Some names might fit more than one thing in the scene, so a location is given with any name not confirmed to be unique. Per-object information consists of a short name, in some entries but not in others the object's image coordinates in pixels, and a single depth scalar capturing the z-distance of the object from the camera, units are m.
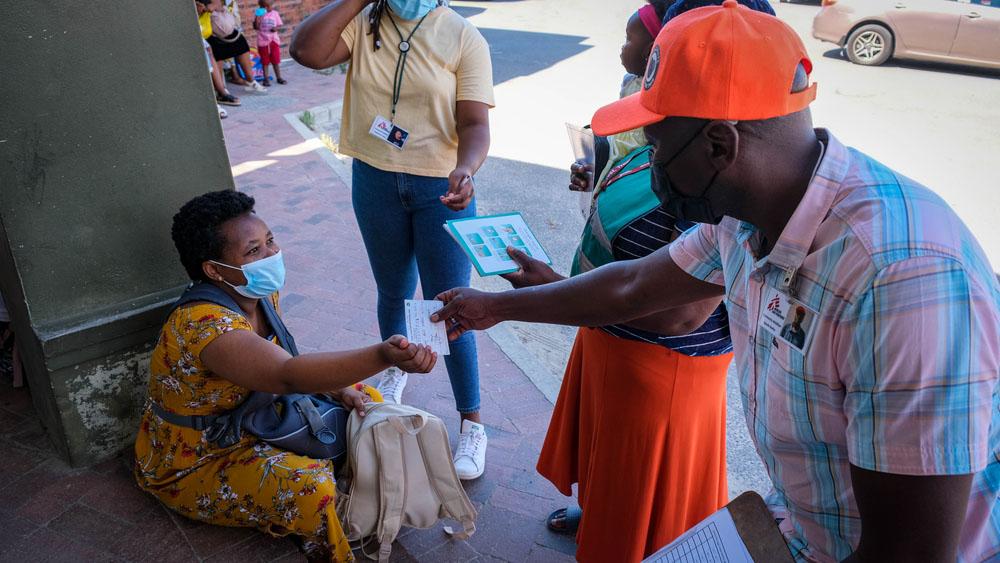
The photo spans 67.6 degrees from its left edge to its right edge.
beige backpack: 2.68
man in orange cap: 1.14
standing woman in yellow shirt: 3.13
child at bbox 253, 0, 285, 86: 11.01
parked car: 12.33
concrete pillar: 2.57
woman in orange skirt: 2.20
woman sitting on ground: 2.40
